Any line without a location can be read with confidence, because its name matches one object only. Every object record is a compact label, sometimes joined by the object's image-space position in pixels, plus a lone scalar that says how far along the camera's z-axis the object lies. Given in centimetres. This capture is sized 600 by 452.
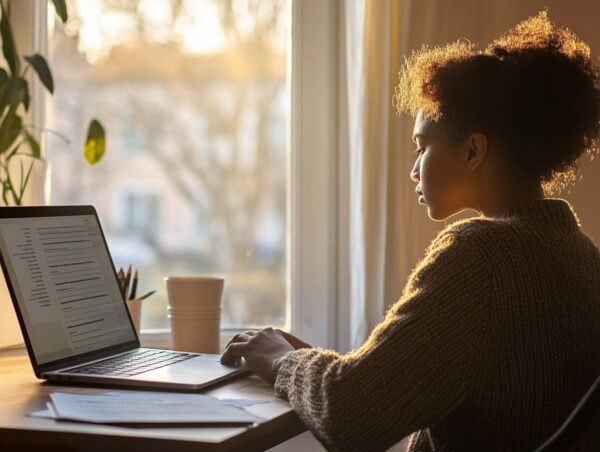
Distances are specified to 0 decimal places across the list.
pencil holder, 174
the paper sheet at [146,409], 97
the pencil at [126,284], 174
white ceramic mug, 162
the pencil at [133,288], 178
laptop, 127
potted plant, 169
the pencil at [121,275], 173
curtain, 185
